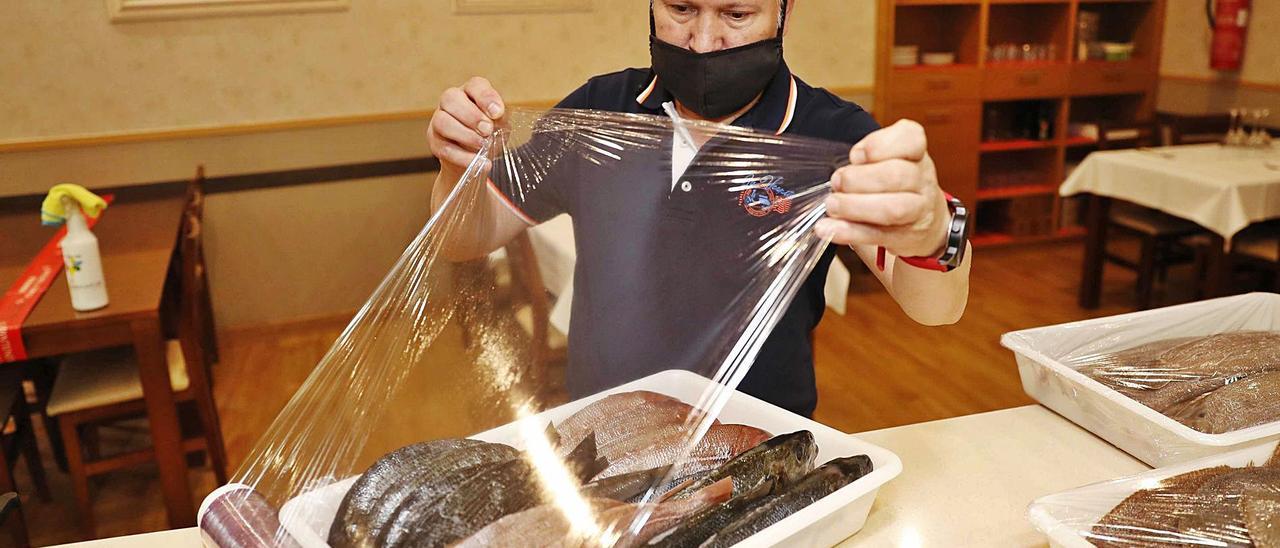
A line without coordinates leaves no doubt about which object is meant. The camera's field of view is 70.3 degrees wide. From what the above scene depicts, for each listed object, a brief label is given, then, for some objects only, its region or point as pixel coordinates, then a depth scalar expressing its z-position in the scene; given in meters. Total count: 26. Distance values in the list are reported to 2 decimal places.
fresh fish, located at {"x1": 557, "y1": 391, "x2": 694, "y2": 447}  1.04
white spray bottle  2.28
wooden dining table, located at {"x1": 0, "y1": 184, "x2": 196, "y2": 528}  2.29
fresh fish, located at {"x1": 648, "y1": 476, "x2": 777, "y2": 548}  0.93
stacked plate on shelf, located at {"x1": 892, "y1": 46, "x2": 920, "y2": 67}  5.07
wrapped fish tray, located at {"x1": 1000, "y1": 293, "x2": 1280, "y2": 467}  1.19
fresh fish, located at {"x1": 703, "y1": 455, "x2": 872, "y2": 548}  0.95
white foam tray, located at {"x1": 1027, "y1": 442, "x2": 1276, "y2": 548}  0.99
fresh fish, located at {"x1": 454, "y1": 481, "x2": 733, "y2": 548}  0.89
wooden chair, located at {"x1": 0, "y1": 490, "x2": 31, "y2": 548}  2.28
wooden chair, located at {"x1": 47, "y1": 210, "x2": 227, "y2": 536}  2.54
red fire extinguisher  4.92
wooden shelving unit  5.07
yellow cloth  2.36
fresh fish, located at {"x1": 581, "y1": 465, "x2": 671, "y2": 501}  0.96
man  0.96
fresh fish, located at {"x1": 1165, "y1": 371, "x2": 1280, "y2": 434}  1.21
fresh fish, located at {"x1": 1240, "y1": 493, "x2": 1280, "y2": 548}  0.92
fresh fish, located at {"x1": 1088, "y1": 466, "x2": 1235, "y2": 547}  0.97
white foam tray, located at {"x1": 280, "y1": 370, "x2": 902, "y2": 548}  0.96
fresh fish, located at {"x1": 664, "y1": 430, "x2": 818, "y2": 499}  1.00
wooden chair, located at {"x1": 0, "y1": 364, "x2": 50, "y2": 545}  2.41
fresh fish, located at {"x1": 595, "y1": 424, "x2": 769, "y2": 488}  0.99
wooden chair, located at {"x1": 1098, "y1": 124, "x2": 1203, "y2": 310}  4.07
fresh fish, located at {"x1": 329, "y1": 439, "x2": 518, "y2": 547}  0.92
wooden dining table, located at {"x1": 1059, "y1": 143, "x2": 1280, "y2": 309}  3.56
